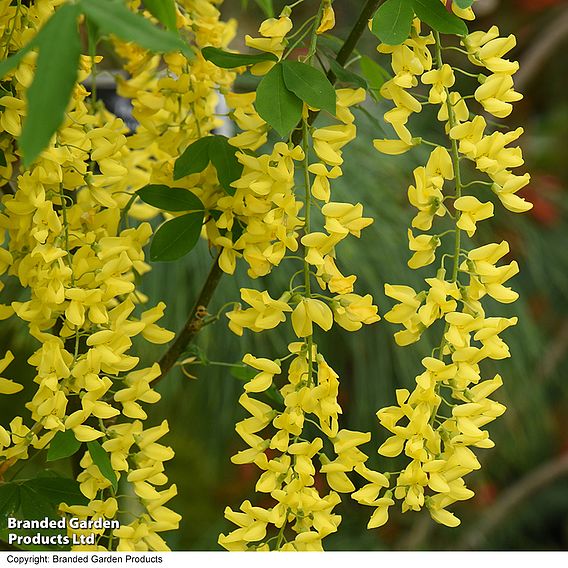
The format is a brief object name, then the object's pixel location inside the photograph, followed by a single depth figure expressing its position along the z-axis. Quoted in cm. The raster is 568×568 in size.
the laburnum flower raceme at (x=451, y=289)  113
